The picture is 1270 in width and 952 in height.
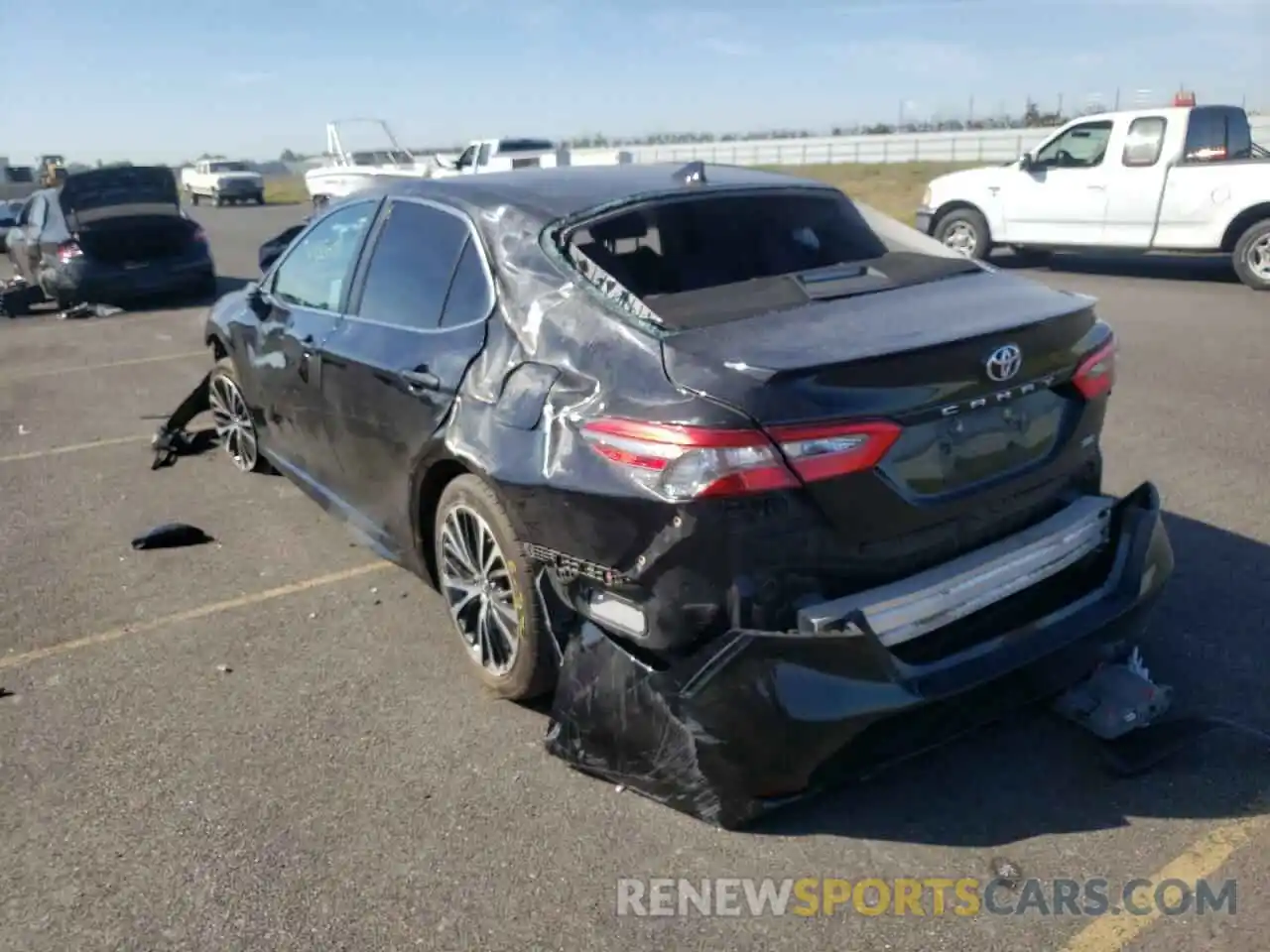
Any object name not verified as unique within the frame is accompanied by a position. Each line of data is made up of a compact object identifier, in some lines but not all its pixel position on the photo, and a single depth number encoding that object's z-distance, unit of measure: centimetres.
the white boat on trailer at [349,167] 2430
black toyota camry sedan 274
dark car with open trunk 1427
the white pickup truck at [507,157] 2339
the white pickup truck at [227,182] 4319
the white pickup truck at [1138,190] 1212
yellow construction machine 3479
